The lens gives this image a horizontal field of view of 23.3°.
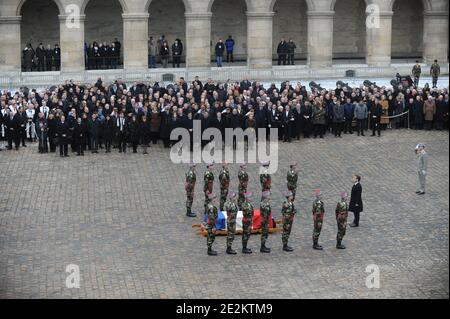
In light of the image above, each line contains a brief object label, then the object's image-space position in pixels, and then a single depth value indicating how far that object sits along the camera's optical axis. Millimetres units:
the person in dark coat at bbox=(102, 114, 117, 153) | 38000
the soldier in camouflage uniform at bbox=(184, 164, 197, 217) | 29938
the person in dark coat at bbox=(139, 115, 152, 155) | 38188
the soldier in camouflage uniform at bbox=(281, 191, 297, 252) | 26812
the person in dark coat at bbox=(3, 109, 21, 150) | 38000
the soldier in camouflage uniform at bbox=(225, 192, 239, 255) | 26484
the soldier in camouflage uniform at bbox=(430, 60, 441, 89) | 48406
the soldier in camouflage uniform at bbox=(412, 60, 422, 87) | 48719
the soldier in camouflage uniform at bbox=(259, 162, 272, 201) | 30906
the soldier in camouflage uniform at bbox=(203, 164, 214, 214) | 29984
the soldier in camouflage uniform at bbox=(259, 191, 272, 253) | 26880
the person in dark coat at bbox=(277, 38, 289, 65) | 53400
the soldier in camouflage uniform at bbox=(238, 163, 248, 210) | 30562
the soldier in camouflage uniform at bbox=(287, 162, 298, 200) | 31078
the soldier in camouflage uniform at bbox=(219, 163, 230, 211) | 30391
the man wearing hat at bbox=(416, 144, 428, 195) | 32062
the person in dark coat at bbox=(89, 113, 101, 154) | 37625
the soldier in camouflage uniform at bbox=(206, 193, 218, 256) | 26391
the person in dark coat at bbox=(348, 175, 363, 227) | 28812
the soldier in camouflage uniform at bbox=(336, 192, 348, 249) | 26938
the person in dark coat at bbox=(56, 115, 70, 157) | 37031
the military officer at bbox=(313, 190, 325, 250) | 26938
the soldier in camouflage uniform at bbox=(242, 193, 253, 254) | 26688
